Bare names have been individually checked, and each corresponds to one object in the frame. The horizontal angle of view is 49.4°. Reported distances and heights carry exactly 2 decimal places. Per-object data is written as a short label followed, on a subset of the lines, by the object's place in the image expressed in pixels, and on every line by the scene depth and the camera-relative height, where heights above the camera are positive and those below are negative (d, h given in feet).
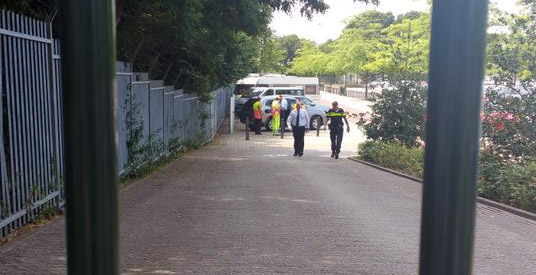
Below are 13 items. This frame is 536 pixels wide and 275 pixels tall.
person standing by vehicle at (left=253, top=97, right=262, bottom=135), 80.69 -5.02
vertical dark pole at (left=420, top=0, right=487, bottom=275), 4.03 -0.33
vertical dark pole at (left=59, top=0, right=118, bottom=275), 4.02 -0.34
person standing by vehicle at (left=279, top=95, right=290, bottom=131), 80.59 -4.20
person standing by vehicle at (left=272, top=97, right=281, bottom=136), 80.28 -4.97
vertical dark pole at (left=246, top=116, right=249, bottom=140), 74.64 -6.06
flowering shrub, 32.89 -2.48
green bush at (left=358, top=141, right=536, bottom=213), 27.58 -4.97
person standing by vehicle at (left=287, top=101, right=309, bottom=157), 54.03 -4.07
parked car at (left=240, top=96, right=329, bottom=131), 88.08 -4.54
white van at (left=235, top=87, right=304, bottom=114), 100.27 -1.96
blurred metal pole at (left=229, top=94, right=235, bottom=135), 88.62 -6.09
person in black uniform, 52.73 -4.13
